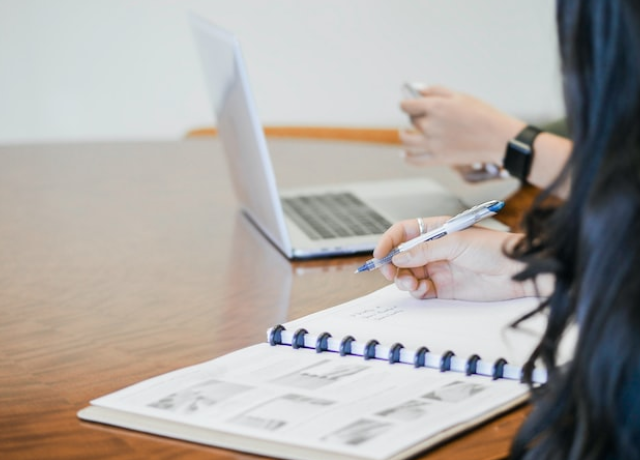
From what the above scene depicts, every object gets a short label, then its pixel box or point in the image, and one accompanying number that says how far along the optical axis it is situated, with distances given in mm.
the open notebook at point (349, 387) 1203
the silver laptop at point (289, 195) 1732
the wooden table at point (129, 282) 1271
